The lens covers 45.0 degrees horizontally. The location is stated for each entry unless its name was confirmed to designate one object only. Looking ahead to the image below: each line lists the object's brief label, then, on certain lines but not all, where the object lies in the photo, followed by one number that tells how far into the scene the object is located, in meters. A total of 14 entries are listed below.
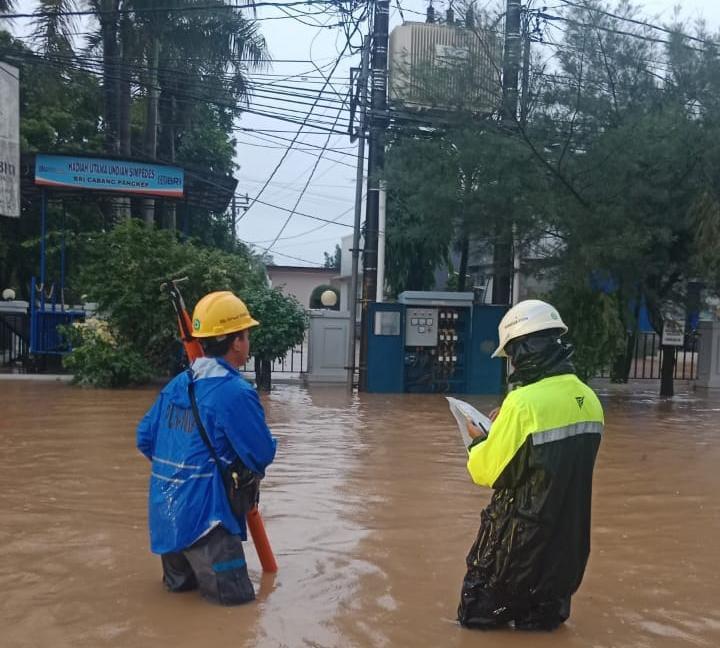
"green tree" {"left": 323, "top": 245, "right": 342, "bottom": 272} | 61.90
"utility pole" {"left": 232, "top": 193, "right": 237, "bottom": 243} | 35.43
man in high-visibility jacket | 3.87
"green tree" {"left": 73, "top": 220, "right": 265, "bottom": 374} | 15.41
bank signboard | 16.75
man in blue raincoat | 4.25
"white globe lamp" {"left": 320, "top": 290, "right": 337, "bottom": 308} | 18.80
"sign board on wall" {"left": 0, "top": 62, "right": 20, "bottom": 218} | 15.44
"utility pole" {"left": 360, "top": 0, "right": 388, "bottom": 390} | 16.64
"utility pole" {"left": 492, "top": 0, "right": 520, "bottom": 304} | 13.62
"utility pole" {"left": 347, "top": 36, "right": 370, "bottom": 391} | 16.55
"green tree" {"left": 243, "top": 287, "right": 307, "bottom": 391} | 15.73
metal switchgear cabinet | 16.95
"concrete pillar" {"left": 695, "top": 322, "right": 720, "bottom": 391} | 19.27
